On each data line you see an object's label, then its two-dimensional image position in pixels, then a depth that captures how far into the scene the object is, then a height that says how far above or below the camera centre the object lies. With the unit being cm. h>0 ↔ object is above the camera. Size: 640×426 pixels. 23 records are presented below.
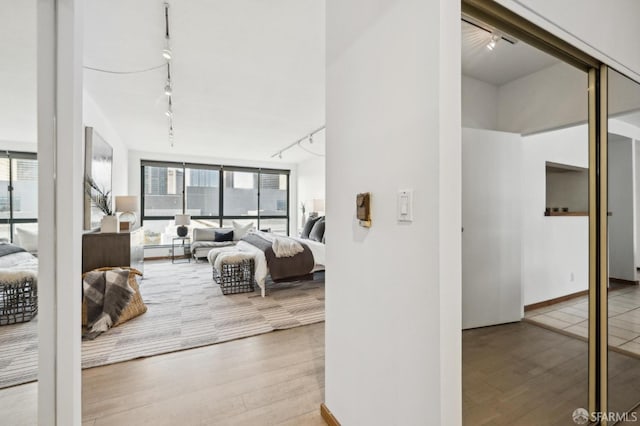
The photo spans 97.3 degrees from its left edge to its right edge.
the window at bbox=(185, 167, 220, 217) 734 +56
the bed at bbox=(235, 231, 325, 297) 396 -72
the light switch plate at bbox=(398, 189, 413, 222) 104 +3
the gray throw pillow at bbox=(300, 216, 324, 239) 579 -28
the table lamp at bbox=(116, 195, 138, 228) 460 +12
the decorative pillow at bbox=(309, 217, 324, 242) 523 -36
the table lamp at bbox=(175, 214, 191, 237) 651 -17
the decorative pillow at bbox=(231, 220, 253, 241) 703 -42
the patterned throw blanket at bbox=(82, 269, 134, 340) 281 -89
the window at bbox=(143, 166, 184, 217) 693 +56
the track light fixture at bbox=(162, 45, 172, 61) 248 +142
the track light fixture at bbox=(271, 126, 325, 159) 529 +152
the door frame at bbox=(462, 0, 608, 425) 157 -10
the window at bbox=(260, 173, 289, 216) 828 +56
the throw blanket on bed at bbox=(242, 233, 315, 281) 404 -75
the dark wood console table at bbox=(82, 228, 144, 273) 334 -46
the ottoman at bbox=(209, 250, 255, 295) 394 -85
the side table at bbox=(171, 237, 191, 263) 676 -78
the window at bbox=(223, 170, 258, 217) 779 +55
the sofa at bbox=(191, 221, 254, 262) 634 -61
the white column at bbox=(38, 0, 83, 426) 117 +0
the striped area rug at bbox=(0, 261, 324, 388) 116 -117
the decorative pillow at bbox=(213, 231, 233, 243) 682 -58
